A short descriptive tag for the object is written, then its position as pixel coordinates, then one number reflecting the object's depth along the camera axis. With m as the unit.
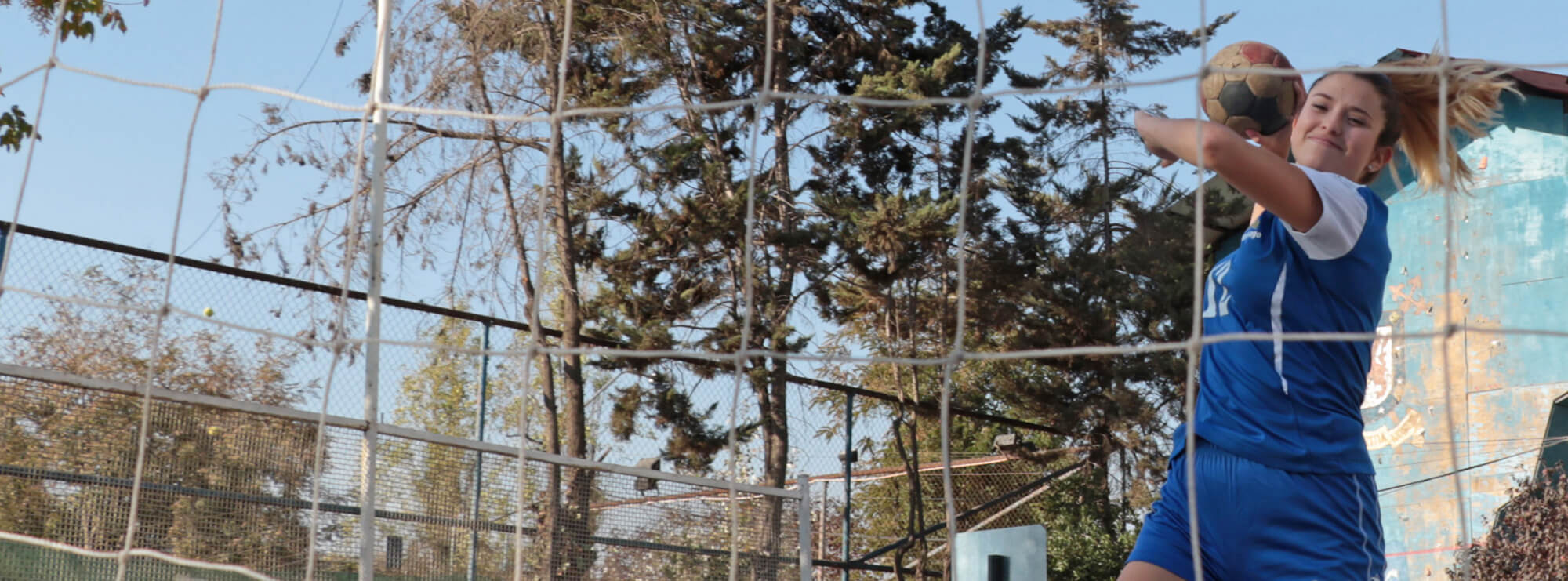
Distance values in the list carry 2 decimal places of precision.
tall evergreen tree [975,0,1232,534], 11.77
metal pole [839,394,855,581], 8.52
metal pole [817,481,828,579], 9.39
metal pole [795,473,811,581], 6.34
